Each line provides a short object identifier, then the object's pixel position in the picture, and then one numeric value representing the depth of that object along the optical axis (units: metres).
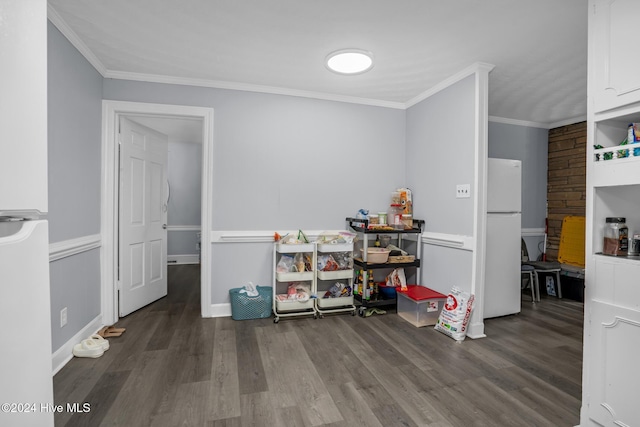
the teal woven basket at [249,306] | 3.18
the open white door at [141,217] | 3.20
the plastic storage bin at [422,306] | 3.11
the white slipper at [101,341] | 2.44
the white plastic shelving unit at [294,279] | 3.21
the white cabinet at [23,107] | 0.68
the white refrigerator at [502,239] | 3.30
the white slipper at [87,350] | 2.35
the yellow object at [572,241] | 4.27
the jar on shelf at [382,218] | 3.62
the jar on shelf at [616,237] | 1.59
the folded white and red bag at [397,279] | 3.49
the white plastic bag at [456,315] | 2.78
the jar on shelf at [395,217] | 3.57
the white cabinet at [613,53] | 1.49
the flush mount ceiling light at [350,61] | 2.60
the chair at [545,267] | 4.01
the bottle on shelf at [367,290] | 3.35
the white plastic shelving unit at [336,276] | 3.29
